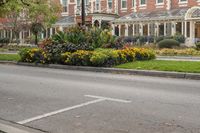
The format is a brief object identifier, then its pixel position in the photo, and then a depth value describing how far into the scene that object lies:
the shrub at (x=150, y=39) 42.03
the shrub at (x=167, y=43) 34.62
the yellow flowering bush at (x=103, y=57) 18.88
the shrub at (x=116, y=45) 22.80
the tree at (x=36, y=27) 49.41
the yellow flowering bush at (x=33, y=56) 21.61
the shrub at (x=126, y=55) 19.50
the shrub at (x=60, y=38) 22.43
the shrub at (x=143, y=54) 20.73
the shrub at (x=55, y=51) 21.14
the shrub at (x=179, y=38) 38.49
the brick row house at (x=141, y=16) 41.22
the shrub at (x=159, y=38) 40.08
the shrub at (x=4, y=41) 58.72
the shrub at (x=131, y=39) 43.59
